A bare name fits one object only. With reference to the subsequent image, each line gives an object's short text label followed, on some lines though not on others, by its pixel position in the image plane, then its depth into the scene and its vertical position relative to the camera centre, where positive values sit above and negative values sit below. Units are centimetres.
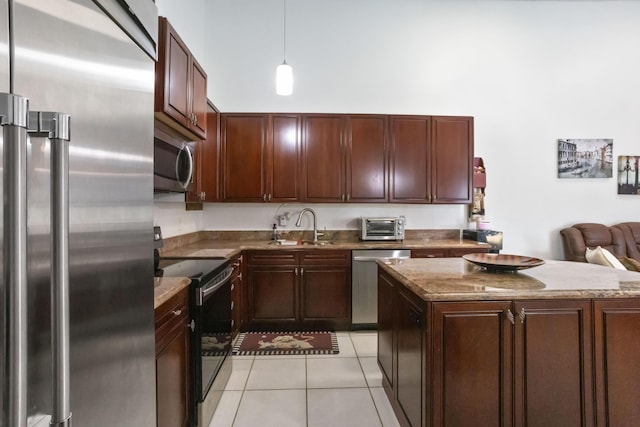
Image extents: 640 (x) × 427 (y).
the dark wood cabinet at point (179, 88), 205 +87
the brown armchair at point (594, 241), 384 -32
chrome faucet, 395 -11
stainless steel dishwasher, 347 -71
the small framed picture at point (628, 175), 425 +48
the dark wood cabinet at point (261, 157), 374 +63
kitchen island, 149 -64
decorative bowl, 182 -28
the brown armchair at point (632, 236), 387 -27
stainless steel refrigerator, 44 +0
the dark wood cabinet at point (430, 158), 380 +63
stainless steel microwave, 209 +36
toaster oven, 385 -18
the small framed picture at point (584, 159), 424 +69
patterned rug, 302 -124
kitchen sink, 370 -34
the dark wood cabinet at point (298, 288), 346 -77
